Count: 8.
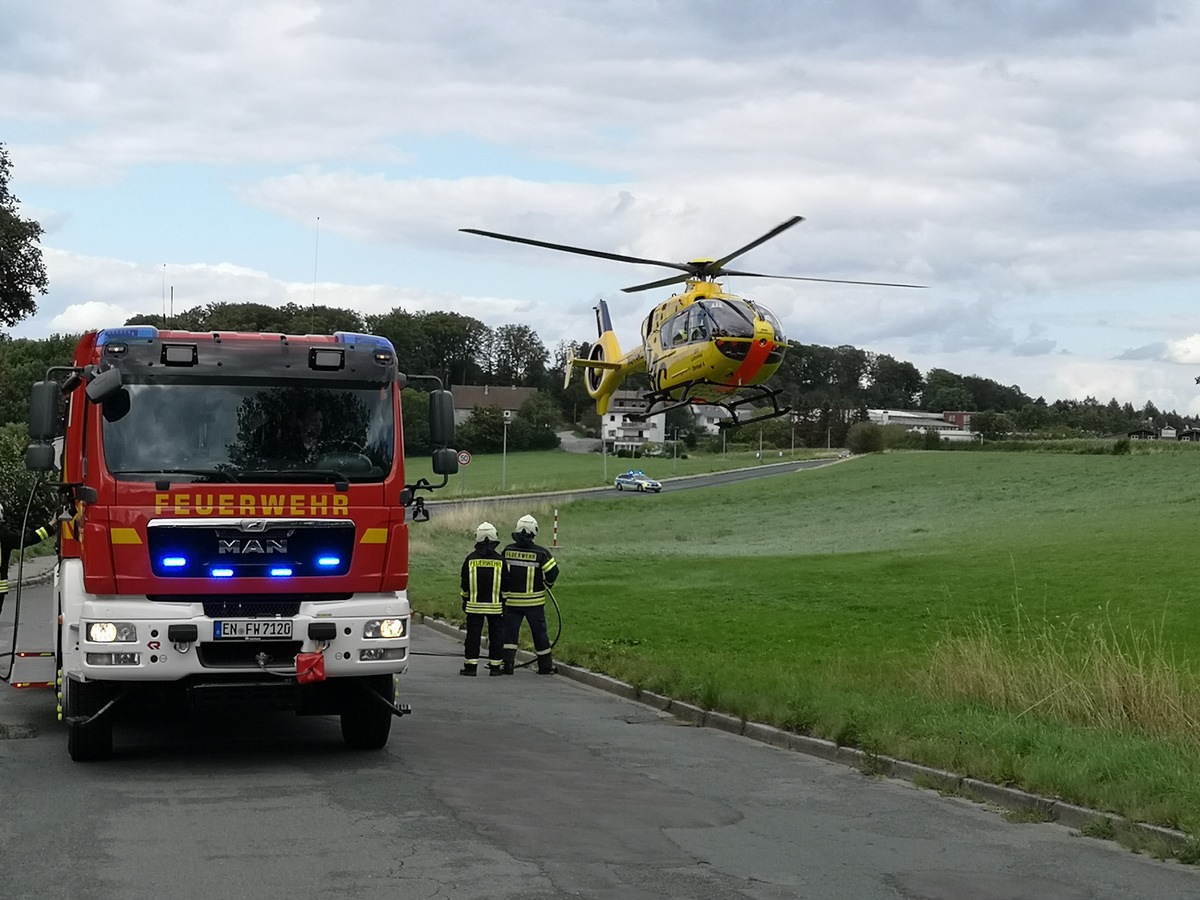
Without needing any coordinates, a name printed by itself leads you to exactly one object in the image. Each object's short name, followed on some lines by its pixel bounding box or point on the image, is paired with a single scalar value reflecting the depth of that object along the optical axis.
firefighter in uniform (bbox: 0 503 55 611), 13.08
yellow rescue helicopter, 25.66
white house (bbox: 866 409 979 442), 145.25
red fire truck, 10.18
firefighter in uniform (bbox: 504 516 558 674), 18.50
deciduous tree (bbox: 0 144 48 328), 38.06
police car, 92.00
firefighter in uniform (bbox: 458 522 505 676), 18.30
